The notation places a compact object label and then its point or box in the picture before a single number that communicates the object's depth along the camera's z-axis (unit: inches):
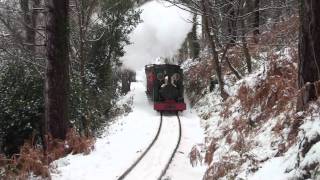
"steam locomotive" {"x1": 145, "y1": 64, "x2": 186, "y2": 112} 882.1
